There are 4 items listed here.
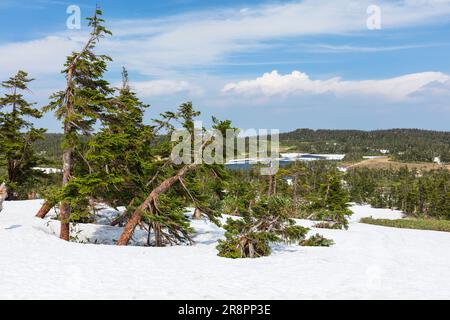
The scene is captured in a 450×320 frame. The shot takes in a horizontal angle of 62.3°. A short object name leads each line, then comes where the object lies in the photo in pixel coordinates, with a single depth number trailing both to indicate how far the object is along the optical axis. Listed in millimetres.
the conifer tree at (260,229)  15766
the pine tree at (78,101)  17047
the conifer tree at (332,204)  35747
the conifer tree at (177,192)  17672
